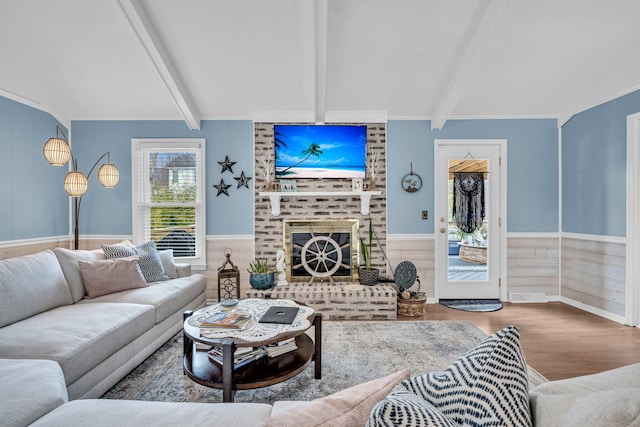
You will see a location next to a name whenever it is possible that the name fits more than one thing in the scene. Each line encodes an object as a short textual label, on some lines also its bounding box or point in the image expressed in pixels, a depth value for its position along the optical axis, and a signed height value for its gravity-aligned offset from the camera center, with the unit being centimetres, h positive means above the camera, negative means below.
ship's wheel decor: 446 -54
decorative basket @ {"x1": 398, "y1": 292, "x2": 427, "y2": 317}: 391 -106
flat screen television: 443 +84
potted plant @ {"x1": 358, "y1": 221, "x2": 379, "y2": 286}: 421 -69
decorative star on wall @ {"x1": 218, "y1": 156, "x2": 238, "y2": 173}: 448 +67
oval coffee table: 189 -96
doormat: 421 -116
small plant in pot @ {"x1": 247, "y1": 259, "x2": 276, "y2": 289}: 401 -75
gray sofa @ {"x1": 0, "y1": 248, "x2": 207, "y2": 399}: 193 -73
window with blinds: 453 +23
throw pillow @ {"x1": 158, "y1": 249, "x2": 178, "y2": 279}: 372 -56
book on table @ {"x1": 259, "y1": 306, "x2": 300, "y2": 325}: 228 -71
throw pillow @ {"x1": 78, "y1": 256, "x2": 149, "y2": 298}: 293 -55
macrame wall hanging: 454 +20
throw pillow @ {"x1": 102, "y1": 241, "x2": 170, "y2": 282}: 338 -43
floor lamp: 341 +50
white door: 454 +4
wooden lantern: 420 -85
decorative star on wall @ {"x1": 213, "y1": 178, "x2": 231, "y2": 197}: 450 +36
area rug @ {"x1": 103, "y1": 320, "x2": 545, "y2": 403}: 225 -117
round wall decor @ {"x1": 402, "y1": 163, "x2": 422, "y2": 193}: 452 +44
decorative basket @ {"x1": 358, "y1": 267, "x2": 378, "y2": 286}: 421 -78
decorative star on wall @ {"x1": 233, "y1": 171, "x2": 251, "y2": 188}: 449 +46
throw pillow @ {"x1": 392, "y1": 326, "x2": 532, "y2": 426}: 69 -38
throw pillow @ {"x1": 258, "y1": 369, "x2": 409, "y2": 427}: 72 -45
